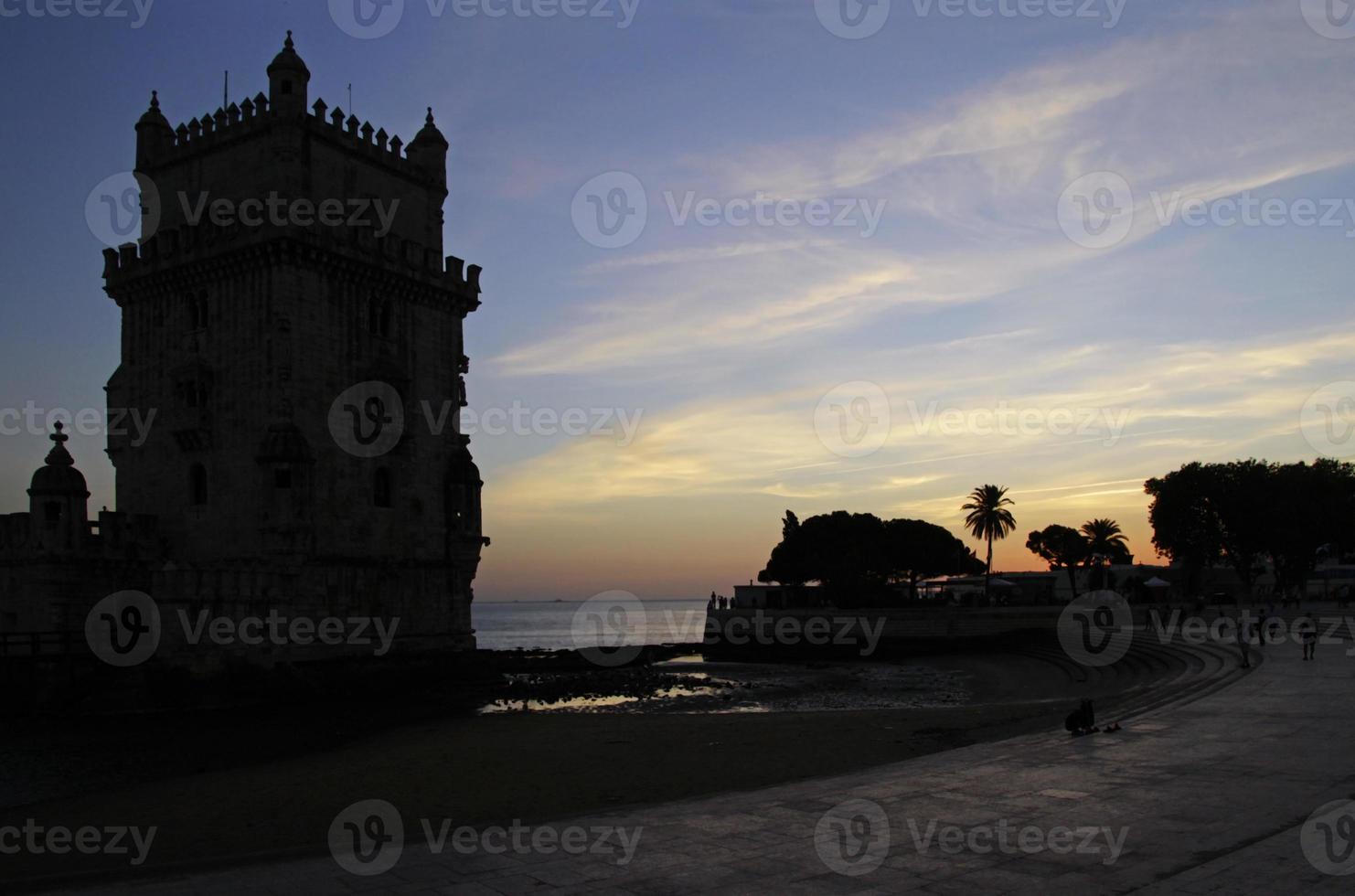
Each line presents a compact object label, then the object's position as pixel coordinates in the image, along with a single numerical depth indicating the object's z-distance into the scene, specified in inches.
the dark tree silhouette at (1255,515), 2490.2
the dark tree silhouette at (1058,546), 3644.2
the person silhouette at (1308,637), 940.0
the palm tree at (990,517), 3122.5
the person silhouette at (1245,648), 902.4
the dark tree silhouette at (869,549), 3481.8
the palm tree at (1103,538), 3134.8
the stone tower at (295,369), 1530.5
